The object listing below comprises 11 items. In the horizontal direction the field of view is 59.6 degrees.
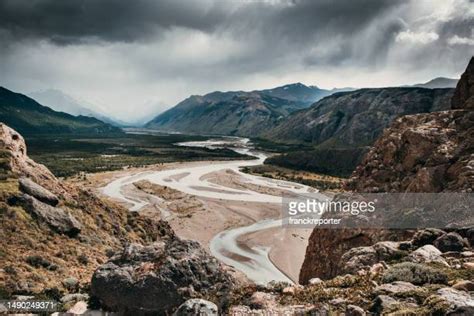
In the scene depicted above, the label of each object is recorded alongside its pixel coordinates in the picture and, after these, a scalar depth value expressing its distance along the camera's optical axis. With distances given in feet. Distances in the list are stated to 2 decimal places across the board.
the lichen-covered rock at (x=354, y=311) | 46.93
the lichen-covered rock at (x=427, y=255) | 64.85
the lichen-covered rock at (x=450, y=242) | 72.08
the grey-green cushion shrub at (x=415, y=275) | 54.90
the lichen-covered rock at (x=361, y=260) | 73.41
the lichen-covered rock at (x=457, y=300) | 40.65
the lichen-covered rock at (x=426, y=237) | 76.89
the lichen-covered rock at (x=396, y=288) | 51.11
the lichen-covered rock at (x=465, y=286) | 48.97
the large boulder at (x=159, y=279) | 58.18
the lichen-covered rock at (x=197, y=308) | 49.11
